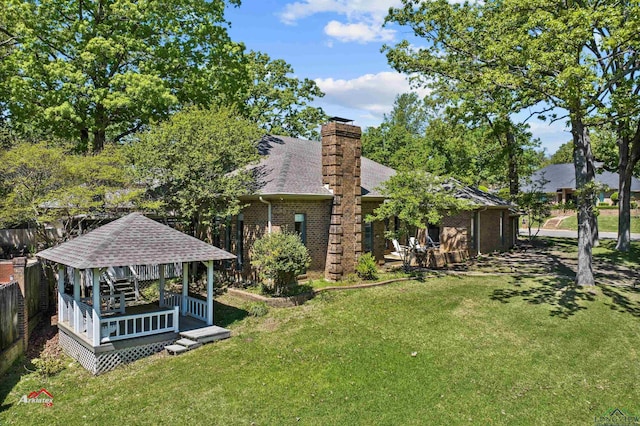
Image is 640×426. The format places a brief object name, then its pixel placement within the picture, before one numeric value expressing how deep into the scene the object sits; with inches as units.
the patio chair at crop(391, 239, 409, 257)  868.6
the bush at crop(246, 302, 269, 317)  553.0
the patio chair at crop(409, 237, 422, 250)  862.7
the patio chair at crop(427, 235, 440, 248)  938.2
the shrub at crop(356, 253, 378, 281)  714.8
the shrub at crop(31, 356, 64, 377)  407.5
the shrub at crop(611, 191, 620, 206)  1941.8
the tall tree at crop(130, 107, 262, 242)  644.7
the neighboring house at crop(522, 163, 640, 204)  2114.9
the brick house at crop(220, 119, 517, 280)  683.4
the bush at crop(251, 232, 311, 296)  585.3
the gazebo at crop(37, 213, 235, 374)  415.2
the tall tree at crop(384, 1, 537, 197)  783.9
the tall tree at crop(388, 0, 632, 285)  539.2
